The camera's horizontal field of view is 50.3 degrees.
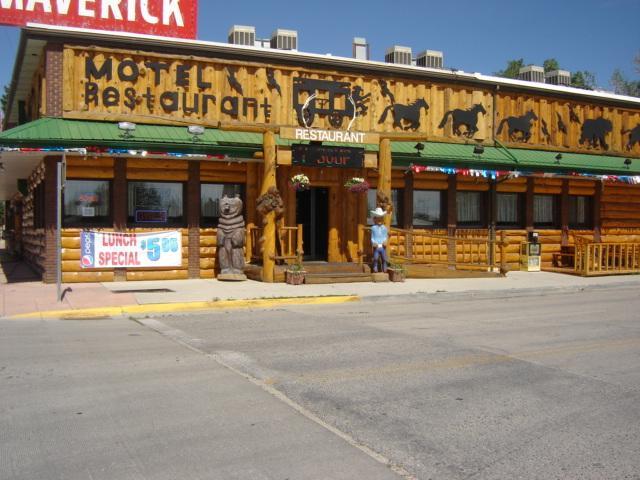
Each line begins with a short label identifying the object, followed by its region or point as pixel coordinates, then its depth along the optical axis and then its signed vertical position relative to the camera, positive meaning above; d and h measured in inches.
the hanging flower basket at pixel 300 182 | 709.3 +45.9
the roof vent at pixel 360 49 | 924.0 +242.0
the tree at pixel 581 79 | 2304.4 +512.0
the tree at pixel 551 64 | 2341.2 +565.9
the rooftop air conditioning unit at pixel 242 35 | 843.4 +236.1
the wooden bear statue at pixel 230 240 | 698.2 -14.6
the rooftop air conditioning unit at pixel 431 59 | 953.5 +235.6
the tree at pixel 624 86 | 1989.4 +413.7
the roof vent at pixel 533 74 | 1059.3 +239.3
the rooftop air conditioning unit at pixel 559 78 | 1091.9 +240.9
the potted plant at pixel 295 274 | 679.1 -48.0
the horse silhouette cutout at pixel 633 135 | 1025.9 +138.6
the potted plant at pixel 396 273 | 732.0 -50.0
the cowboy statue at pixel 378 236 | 720.3 -10.3
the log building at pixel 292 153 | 682.8 +78.0
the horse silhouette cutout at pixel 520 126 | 916.0 +136.5
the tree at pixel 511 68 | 2390.5 +564.0
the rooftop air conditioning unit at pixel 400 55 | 926.4 +234.2
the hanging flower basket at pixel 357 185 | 729.6 +44.1
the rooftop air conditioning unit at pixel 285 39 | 853.2 +234.4
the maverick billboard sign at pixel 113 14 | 730.2 +234.2
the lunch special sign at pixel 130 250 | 590.2 -21.5
